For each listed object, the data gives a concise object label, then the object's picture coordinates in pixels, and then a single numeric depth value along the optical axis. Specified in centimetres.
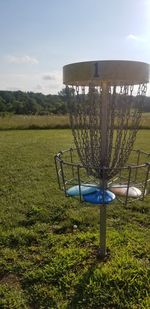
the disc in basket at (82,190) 181
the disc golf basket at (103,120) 151
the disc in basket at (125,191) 180
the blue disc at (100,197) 176
